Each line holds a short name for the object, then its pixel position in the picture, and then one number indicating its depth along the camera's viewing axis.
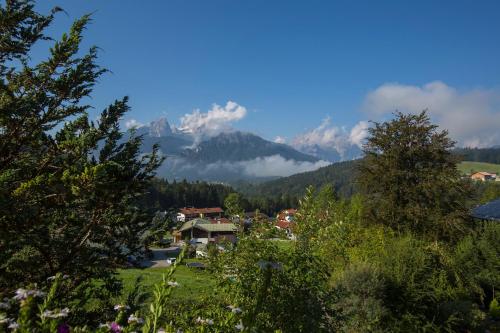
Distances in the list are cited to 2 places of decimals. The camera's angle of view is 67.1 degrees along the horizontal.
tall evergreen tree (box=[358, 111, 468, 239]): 18.75
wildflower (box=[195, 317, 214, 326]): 2.94
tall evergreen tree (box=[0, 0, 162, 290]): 3.92
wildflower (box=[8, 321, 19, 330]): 2.07
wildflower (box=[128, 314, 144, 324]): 2.42
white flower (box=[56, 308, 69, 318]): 2.08
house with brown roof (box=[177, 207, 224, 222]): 118.74
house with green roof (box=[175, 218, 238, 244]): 84.31
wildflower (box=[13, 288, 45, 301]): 2.16
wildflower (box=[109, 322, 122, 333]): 2.53
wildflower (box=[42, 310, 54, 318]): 2.07
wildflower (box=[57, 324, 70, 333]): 2.41
